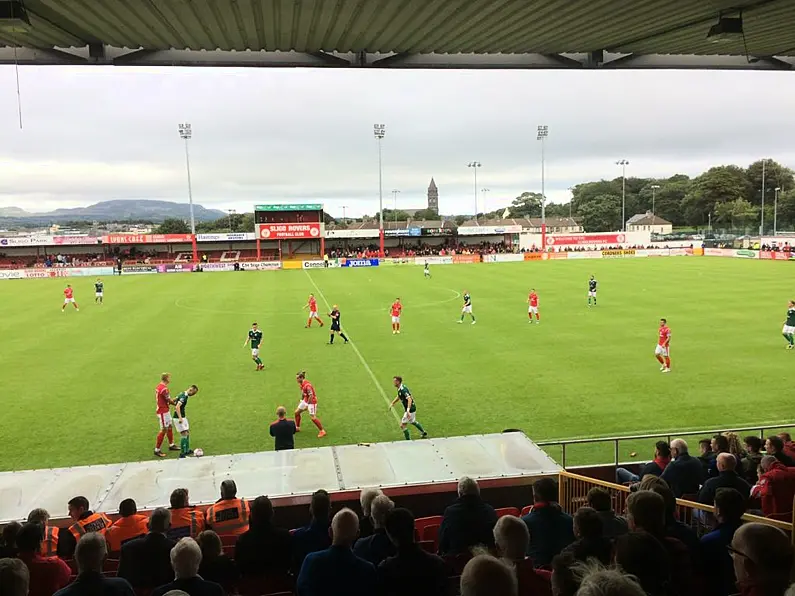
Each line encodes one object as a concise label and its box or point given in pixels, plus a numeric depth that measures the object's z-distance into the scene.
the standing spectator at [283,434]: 11.58
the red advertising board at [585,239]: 84.12
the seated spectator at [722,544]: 4.17
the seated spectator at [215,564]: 4.36
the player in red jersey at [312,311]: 26.79
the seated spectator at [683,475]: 7.25
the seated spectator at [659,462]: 8.02
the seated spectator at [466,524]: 4.93
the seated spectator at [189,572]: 3.63
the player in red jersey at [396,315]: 24.57
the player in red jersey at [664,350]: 17.67
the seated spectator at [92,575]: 3.56
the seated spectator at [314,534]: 4.93
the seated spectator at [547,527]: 5.09
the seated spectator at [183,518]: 6.48
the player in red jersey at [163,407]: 12.66
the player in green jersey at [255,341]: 19.11
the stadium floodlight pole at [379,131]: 71.00
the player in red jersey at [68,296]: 32.08
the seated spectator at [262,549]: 4.77
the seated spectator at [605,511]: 4.79
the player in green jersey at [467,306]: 26.86
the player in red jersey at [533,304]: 26.11
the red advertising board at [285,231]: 74.88
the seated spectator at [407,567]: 3.57
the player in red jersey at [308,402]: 13.38
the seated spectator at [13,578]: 3.09
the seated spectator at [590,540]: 3.96
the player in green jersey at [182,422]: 12.44
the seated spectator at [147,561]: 4.60
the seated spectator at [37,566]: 4.33
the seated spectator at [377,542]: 4.60
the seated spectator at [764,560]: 2.93
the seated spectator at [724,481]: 6.44
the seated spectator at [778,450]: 7.31
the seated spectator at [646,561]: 3.17
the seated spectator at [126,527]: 6.37
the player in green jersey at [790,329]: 20.56
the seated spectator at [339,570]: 3.75
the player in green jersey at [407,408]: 12.70
